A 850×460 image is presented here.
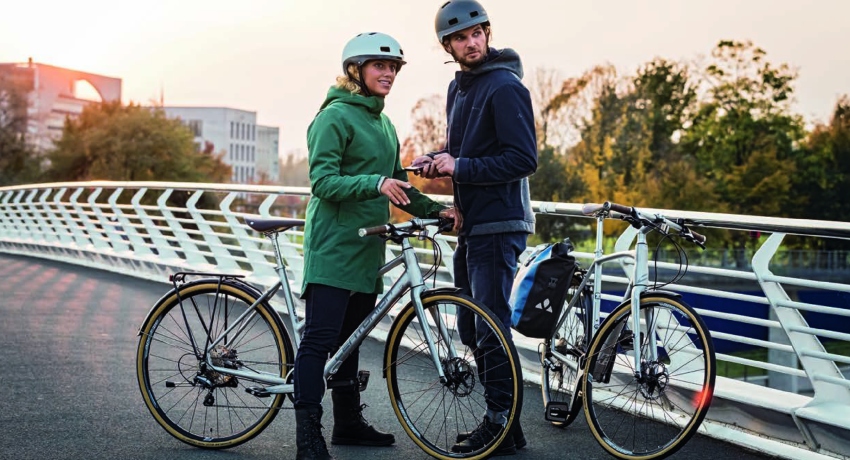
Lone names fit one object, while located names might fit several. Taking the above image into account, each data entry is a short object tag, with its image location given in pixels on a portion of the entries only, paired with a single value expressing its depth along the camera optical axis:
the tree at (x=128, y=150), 77.06
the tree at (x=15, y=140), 83.88
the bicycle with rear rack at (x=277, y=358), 4.66
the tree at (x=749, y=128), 63.31
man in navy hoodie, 4.84
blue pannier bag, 5.09
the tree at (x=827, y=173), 70.06
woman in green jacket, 4.67
